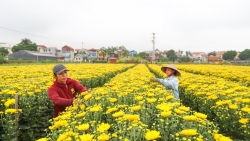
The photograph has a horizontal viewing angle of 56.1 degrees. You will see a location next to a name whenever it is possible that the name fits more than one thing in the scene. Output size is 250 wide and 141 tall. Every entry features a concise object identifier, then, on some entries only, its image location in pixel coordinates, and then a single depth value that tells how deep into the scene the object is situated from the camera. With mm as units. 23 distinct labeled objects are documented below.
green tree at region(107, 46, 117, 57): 106438
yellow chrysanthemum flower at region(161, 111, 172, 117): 2910
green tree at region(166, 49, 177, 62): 136800
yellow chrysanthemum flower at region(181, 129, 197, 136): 2388
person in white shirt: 6109
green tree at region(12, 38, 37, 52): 100875
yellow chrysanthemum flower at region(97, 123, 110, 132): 2607
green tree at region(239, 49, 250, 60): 130488
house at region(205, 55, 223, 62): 123112
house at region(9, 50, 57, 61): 76188
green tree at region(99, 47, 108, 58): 106062
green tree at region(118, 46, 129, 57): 108562
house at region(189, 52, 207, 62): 154150
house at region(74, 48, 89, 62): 105500
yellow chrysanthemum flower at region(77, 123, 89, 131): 2711
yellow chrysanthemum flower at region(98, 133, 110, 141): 2307
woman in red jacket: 4541
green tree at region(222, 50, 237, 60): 135000
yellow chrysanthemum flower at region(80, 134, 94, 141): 2332
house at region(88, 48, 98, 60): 125788
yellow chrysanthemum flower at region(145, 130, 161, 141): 2250
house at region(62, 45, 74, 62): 118750
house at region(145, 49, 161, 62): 117425
